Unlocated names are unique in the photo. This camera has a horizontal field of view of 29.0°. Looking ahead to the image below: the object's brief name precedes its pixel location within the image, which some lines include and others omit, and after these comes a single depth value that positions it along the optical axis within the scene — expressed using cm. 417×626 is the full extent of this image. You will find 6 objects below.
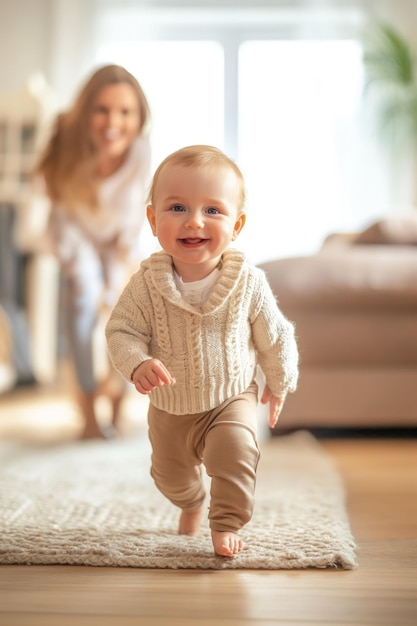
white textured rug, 106
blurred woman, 218
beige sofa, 203
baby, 106
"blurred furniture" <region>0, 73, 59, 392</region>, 337
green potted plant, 416
